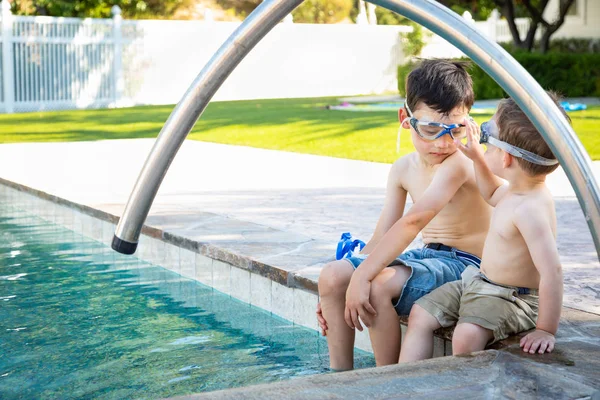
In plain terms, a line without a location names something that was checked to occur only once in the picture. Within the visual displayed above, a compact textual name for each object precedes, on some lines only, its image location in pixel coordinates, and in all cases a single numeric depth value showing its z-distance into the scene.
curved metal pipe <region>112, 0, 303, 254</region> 2.20
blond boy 2.65
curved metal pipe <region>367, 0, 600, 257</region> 1.82
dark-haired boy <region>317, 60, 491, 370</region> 2.90
